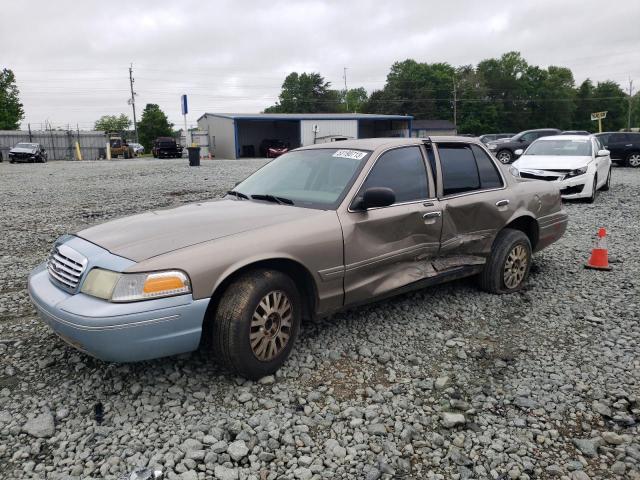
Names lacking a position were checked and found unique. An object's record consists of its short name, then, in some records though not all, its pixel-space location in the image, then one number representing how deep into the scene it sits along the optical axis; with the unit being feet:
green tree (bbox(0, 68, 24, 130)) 185.16
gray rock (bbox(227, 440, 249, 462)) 8.54
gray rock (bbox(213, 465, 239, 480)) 8.09
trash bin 77.61
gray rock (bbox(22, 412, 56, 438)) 9.09
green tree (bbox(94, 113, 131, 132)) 377.38
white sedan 35.96
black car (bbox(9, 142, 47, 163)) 103.09
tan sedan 9.50
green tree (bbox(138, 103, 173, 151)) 226.99
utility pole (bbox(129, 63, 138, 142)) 222.73
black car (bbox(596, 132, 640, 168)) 69.75
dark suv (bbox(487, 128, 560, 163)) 72.99
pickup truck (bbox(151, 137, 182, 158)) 129.39
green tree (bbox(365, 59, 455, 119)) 270.67
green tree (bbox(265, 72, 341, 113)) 311.68
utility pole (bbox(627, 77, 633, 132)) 286.75
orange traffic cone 19.12
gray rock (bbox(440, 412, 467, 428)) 9.45
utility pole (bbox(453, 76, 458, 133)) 264.52
